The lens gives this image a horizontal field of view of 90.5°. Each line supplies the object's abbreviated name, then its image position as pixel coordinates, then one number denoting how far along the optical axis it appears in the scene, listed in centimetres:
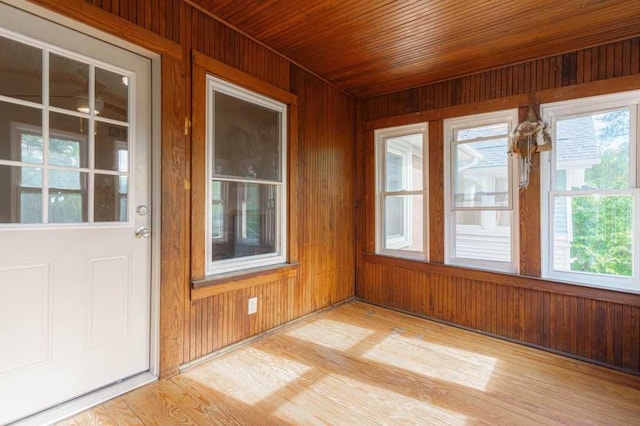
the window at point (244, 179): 247
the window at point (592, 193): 247
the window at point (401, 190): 353
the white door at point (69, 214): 160
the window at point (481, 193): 299
